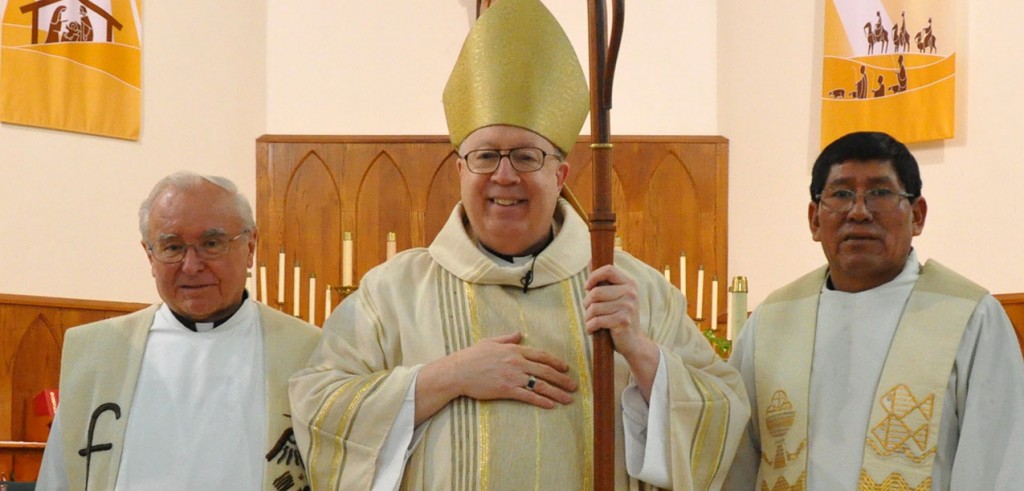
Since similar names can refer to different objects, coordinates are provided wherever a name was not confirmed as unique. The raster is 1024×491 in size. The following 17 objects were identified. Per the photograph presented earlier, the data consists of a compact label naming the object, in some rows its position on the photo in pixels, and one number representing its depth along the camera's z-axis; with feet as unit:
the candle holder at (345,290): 20.62
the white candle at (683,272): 26.91
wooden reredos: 30.58
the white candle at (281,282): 28.71
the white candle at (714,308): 24.47
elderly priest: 12.90
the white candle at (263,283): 25.44
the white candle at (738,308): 17.71
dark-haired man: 12.07
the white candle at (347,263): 22.24
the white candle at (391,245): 24.58
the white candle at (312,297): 24.91
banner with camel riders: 25.41
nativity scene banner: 27.27
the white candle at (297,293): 25.17
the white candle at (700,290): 23.77
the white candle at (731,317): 17.98
